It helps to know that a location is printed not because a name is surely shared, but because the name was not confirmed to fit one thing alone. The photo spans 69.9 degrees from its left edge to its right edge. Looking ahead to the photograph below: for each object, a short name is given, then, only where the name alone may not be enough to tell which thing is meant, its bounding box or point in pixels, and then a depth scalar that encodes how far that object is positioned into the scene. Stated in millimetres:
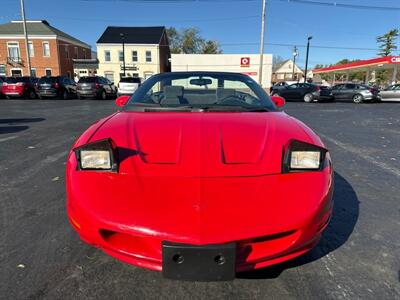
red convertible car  1438
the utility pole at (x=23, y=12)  26484
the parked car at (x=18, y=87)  18578
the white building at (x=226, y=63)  31188
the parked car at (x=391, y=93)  20078
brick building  41312
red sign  31359
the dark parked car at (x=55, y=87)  18484
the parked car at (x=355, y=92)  19875
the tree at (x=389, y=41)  60000
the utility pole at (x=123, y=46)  41025
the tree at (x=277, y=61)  88781
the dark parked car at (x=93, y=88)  18828
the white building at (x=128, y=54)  41875
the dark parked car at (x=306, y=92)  20312
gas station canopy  26328
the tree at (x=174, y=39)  61906
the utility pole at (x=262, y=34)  26578
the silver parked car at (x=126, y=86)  19005
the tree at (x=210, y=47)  61688
